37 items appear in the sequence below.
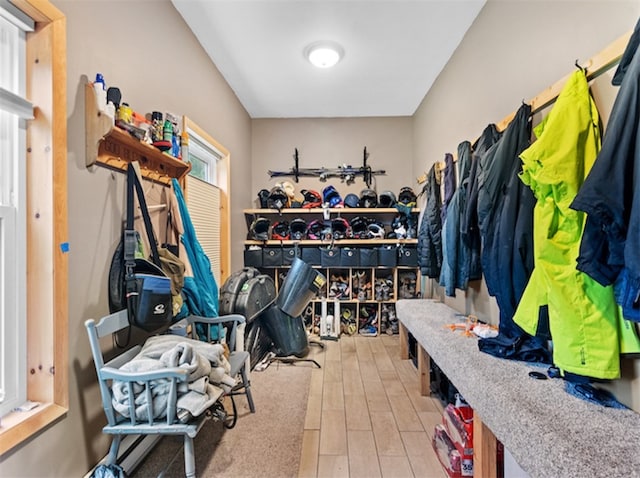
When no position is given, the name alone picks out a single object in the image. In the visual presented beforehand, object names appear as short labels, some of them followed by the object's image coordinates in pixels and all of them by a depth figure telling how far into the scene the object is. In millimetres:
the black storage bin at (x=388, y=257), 3656
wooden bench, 830
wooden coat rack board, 1084
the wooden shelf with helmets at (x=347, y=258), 3680
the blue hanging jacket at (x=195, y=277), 2027
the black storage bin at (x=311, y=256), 3707
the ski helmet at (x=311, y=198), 3925
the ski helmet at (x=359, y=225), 3848
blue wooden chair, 1246
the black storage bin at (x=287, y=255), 3705
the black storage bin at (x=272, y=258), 3713
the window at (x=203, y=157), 2623
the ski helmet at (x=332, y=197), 3921
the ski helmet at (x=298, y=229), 3828
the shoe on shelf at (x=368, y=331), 3812
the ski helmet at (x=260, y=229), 3824
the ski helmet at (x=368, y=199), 3863
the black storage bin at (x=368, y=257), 3637
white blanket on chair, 1286
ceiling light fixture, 2576
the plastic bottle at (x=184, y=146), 2235
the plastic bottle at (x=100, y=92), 1375
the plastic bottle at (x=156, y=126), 1827
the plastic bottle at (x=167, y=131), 1916
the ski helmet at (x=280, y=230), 3891
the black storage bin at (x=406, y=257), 3709
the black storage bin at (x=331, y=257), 3668
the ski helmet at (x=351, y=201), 3857
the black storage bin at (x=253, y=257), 3709
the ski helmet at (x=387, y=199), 3885
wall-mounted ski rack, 4145
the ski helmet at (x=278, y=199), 3863
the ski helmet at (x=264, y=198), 3945
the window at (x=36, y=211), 1164
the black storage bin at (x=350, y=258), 3658
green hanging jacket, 1027
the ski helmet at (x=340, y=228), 3783
